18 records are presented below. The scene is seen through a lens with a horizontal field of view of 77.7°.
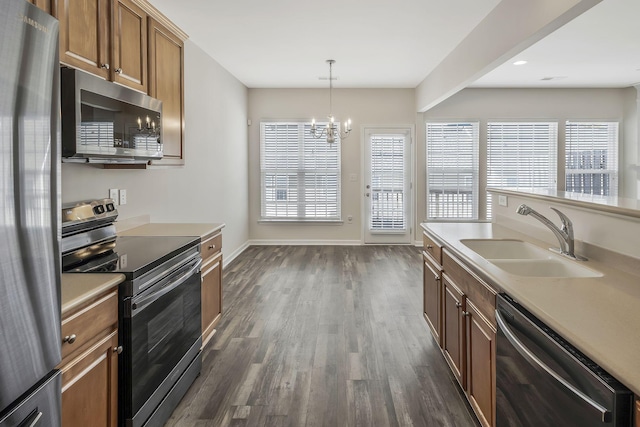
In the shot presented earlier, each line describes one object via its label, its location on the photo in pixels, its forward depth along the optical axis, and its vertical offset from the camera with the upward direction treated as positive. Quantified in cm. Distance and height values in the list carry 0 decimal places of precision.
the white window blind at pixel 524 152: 668 +76
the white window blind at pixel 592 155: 667 +70
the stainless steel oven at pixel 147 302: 165 -50
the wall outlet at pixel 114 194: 281 +3
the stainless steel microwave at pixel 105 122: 186 +41
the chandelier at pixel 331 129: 532 +110
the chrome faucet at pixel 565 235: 196 -19
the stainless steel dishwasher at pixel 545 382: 92 -51
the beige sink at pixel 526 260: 185 -33
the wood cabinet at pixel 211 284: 271 -62
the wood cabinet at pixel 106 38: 191 +88
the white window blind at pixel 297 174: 688 +41
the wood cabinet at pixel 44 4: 170 +84
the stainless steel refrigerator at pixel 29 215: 93 -4
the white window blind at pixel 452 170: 673 +46
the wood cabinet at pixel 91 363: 133 -60
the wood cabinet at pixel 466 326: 170 -68
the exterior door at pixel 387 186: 684 +20
